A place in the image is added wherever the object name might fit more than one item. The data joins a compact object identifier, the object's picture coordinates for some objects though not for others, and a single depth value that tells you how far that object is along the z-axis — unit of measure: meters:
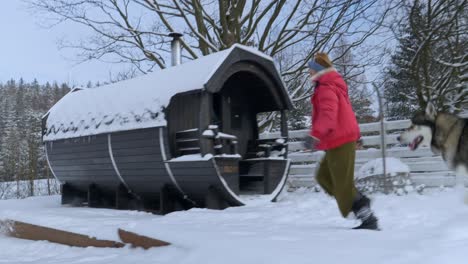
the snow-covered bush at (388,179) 8.00
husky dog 5.84
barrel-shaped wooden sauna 6.98
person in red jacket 4.04
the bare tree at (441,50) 14.17
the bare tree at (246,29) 14.53
